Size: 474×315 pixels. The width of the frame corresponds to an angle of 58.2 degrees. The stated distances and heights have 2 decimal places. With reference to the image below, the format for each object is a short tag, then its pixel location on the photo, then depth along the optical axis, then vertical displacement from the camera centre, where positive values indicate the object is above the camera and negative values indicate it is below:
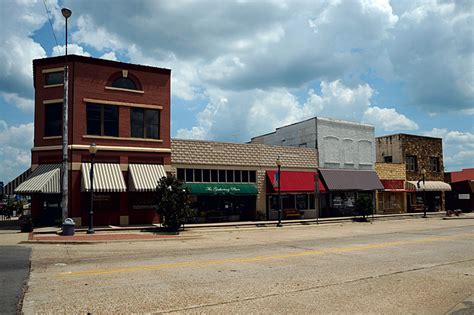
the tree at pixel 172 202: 24.27 -0.43
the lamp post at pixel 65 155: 23.76 +2.29
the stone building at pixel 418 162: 45.06 +3.18
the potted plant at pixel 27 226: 23.34 -1.61
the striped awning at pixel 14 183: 30.23 +1.00
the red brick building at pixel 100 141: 25.83 +3.47
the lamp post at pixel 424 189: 41.33 +0.18
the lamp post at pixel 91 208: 22.19 -0.64
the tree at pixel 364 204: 34.97 -0.99
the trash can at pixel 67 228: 21.23 -1.59
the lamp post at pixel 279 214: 29.67 -1.45
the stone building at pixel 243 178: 30.47 +1.22
